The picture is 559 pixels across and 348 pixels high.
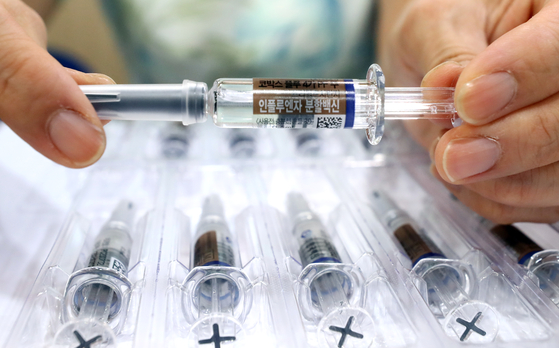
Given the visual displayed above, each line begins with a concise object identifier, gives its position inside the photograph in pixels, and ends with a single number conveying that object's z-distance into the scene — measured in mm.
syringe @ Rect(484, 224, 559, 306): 201
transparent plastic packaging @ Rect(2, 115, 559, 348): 189
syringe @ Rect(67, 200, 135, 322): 191
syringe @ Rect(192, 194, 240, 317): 194
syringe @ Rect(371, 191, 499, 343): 192
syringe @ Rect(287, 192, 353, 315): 196
